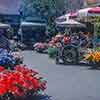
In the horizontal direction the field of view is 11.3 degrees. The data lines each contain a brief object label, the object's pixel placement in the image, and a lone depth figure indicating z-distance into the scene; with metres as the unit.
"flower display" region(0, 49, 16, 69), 12.15
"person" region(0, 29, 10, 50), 24.64
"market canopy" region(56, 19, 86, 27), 30.64
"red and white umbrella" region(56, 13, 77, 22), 36.86
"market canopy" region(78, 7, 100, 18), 22.78
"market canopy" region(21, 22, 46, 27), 45.00
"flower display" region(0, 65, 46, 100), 8.72
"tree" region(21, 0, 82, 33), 51.47
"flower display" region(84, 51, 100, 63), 21.42
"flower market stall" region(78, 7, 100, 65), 21.55
